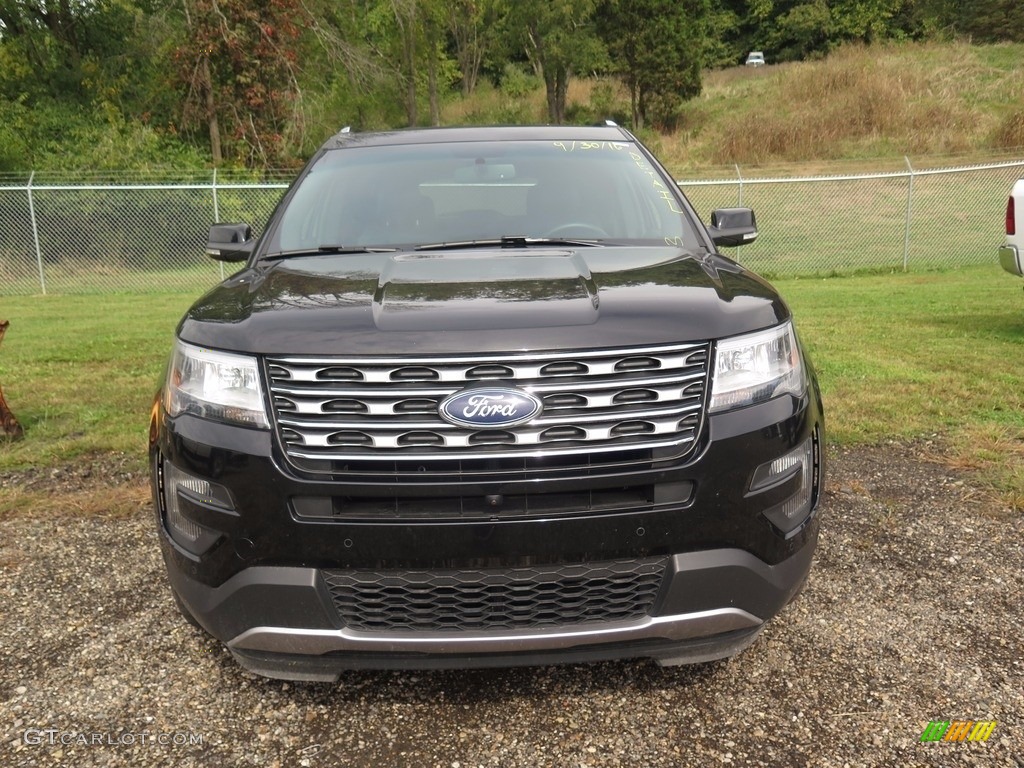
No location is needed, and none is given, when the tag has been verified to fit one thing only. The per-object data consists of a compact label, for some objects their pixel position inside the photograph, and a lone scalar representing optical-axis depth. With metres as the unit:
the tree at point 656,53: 34.59
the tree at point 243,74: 21.31
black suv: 2.12
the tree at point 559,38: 35.69
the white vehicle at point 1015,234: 6.71
